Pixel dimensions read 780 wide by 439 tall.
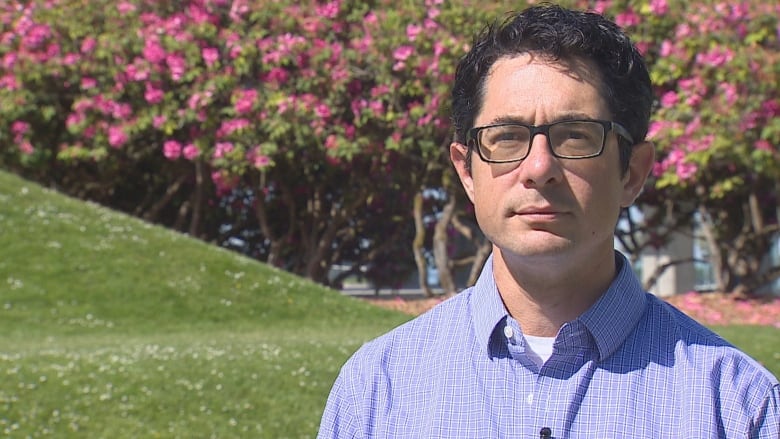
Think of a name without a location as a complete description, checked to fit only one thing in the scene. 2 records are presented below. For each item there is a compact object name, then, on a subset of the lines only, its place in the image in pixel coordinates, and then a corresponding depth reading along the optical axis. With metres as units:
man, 1.38
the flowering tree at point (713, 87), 9.02
